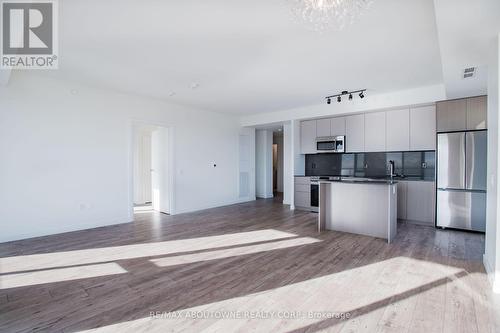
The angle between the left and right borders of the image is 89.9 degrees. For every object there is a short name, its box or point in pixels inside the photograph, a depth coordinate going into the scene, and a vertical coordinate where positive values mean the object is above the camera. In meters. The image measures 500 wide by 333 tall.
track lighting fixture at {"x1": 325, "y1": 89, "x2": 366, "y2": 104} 4.65 +1.37
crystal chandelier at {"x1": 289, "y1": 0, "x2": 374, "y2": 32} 2.00 +1.33
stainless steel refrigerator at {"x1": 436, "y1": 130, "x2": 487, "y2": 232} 4.20 -0.30
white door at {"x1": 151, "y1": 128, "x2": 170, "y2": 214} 6.00 -0.15
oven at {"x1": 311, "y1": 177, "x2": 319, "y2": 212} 6.09 -0.75
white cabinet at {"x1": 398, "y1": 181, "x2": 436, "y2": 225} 4.76 -0.75
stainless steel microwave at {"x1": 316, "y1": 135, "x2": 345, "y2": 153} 5.90 +0.46
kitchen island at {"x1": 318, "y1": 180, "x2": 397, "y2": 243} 3.93 -0.74
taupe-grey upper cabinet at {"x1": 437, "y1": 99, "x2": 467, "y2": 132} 4.39 +0.85
